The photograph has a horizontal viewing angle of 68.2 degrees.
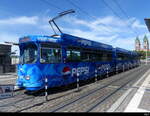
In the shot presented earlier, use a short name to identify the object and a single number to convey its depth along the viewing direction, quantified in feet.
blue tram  18.35
